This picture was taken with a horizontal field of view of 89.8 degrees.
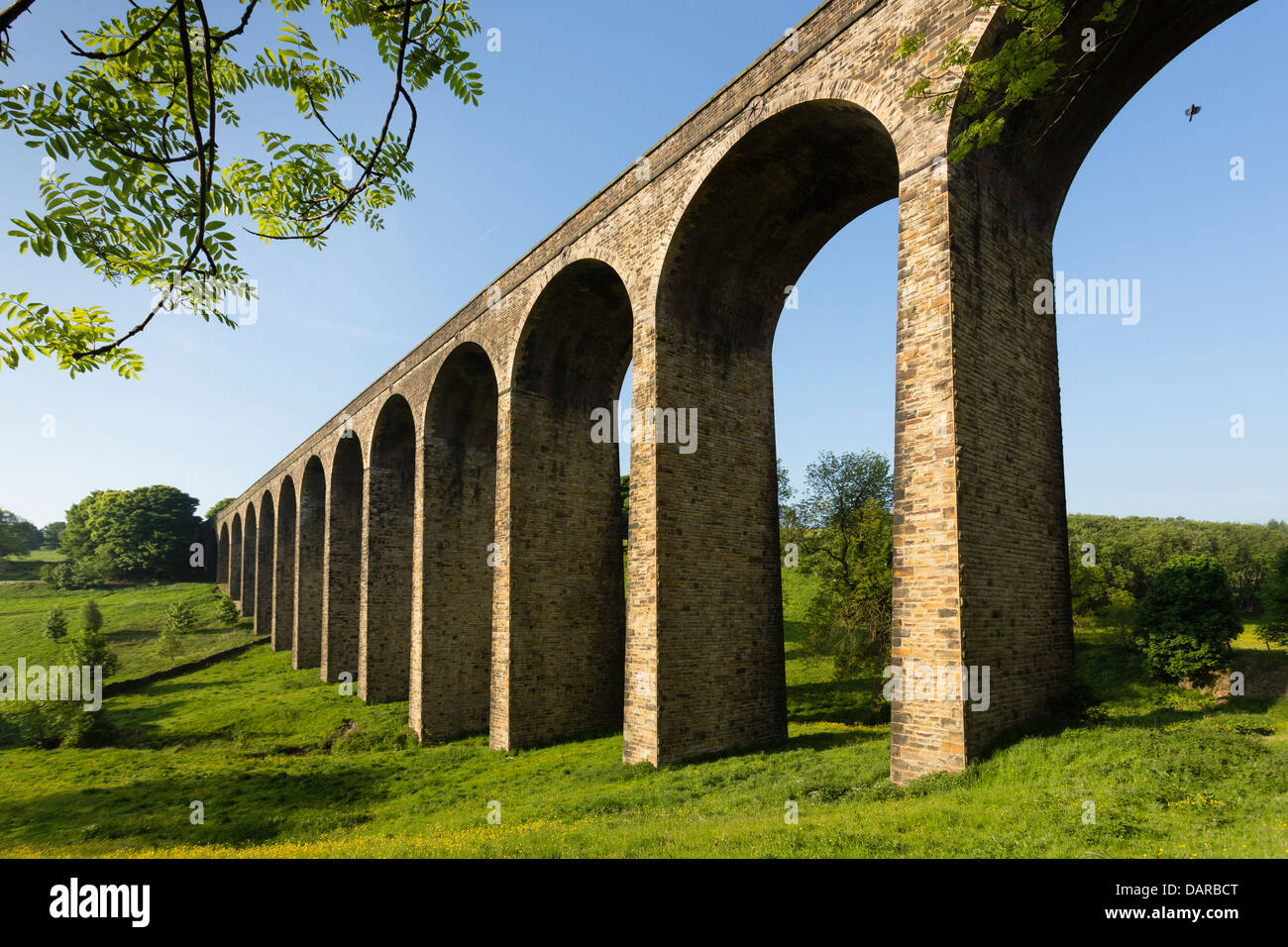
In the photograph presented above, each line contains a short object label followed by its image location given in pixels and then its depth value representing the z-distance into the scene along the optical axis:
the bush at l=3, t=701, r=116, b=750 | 21.08
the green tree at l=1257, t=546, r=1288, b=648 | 19.83
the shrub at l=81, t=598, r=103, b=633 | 36.41
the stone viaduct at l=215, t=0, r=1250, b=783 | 7.84
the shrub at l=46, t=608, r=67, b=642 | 39.34
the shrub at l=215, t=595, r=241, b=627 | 43.25
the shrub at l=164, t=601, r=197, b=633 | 40.19
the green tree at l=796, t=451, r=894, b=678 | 17.31
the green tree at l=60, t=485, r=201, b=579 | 61.77
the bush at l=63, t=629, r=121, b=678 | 23.94
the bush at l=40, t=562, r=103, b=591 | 60.34
